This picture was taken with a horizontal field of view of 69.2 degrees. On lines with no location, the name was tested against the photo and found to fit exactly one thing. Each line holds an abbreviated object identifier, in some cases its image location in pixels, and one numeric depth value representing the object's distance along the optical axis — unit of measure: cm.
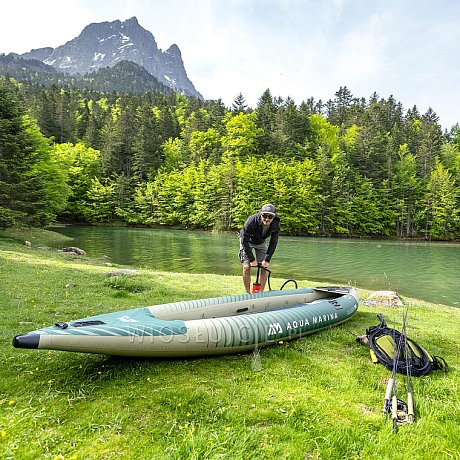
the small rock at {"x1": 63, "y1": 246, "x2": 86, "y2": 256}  1820
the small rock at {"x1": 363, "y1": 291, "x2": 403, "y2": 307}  856
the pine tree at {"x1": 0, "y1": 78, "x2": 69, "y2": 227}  1984
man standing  669
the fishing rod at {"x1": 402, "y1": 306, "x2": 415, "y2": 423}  298
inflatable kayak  330
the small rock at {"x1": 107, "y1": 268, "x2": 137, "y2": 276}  1047
